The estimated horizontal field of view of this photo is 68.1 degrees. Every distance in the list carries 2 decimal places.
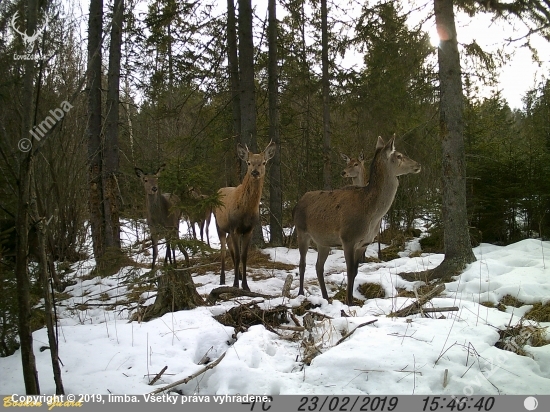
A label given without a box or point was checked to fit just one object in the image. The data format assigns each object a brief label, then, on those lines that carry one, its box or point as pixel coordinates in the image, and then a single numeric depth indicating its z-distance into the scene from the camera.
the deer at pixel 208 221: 10.68
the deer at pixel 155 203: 9.11
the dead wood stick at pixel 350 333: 3.78
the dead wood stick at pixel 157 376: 3.19
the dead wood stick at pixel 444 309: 4.42
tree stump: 4.91
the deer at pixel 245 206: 7.22
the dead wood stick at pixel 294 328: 4.24
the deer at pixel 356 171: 11.52
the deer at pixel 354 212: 6.23
